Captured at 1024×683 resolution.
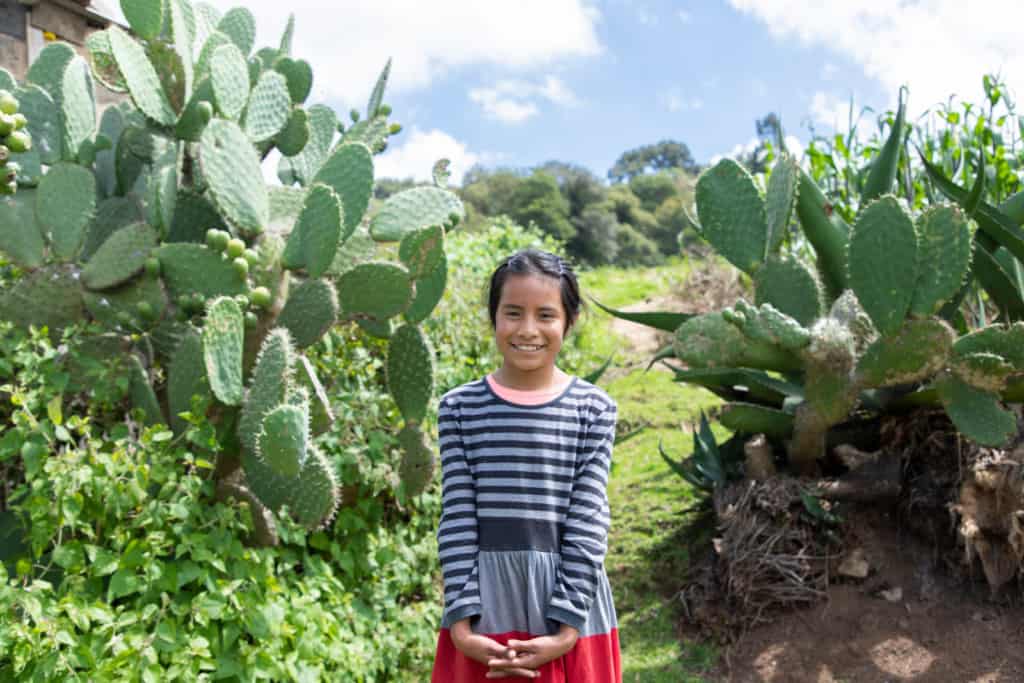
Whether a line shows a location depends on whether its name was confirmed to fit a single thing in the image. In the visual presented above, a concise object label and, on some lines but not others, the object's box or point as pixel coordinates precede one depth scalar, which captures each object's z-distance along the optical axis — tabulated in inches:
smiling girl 61.3
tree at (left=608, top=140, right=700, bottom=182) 2684.5
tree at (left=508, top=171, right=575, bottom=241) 911.7
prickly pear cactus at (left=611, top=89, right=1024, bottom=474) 112.6
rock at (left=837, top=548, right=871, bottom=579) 124.5
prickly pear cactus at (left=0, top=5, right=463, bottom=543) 109.4
